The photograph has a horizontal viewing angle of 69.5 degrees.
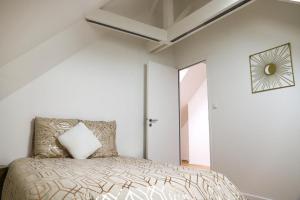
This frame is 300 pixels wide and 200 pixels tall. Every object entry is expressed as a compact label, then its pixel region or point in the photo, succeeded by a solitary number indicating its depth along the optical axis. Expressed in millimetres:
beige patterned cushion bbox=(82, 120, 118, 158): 2555
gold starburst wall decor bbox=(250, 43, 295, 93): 2318
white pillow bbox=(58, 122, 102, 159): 2305
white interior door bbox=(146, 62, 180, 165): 3248
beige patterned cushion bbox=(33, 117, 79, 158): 2273
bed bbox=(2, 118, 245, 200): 980
